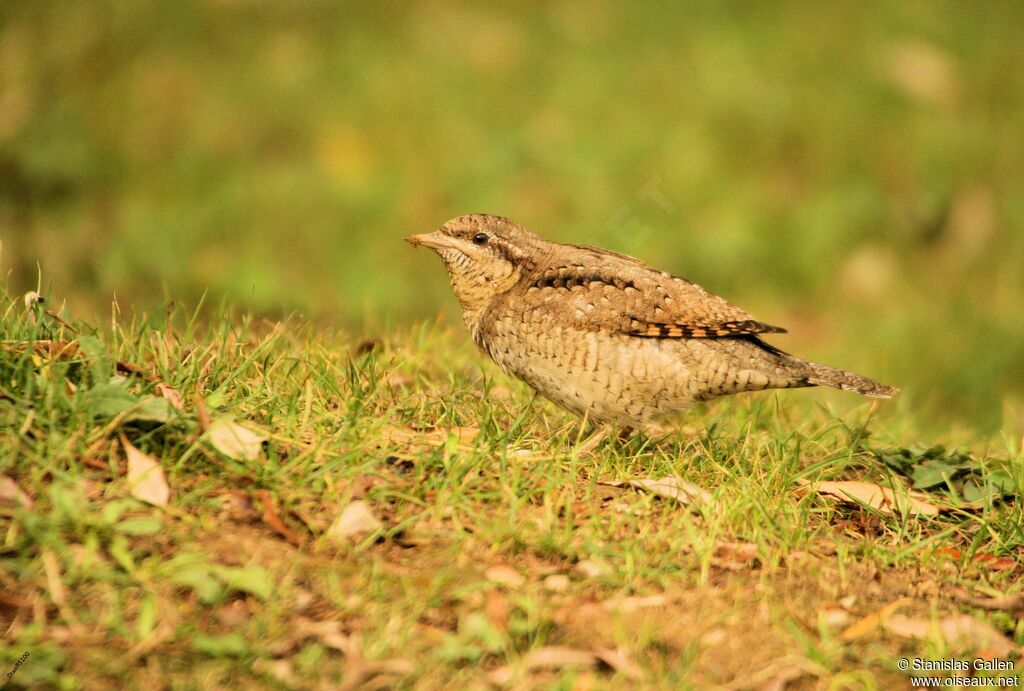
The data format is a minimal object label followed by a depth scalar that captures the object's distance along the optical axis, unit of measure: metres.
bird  9.74
